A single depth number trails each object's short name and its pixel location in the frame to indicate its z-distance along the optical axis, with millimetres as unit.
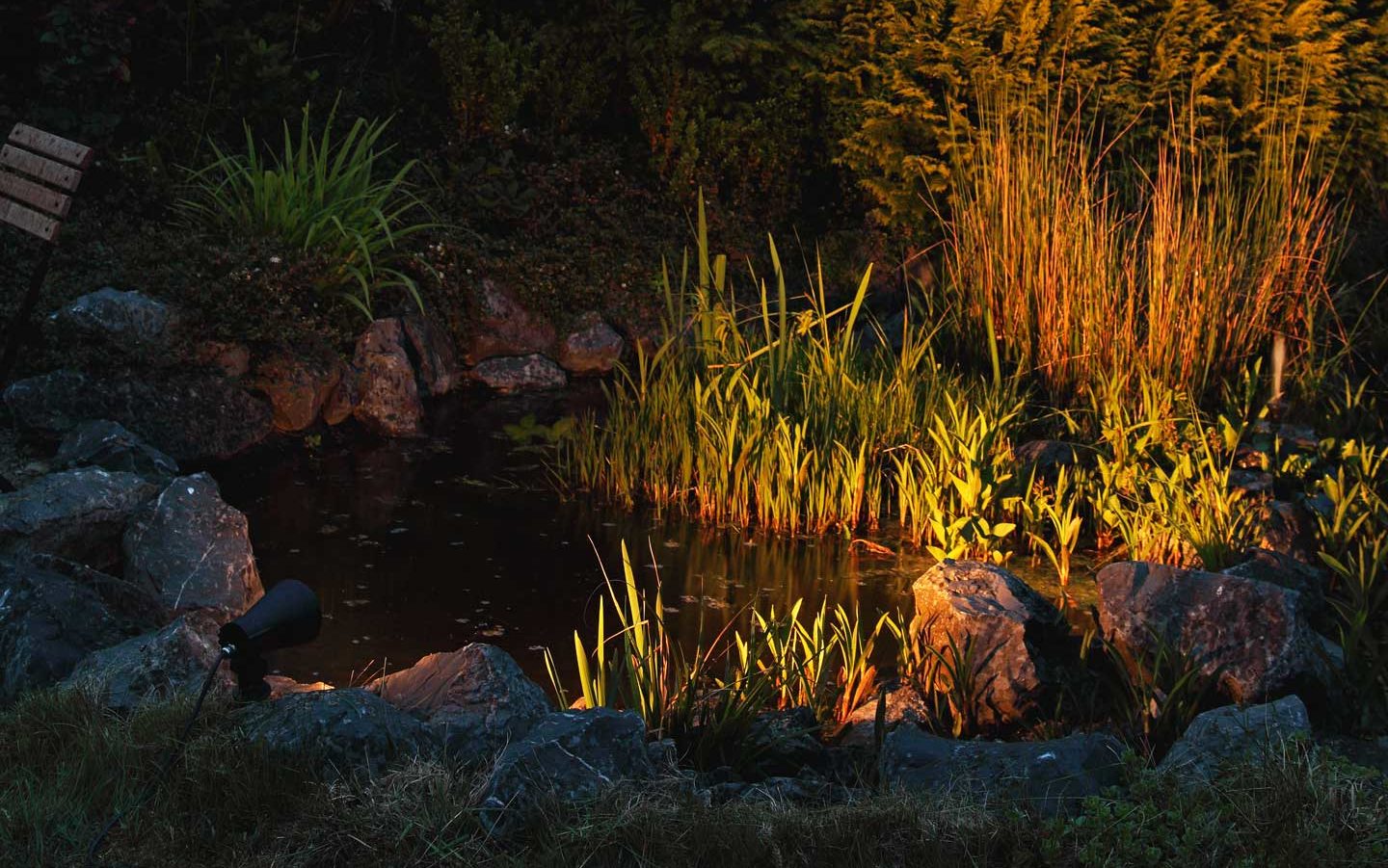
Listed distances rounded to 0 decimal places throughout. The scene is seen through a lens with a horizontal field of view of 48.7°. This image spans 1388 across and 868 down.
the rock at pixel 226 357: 6688
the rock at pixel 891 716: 3900
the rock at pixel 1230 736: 3260
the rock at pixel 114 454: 5684
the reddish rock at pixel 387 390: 7125
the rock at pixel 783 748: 3600
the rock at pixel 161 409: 6199
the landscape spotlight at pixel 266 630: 3295
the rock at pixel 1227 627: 4238
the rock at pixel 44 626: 3801
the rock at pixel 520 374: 8070
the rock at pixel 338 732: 3182
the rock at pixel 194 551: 4867
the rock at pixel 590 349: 8406
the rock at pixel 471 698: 3367
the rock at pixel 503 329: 8164
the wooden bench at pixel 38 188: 5777
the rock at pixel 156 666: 3576
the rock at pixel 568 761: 2986
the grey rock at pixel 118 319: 6469
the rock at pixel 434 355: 7660
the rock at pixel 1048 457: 6148
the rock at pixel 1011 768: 3184
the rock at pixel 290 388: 6816
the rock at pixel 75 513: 4867
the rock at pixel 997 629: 4141
